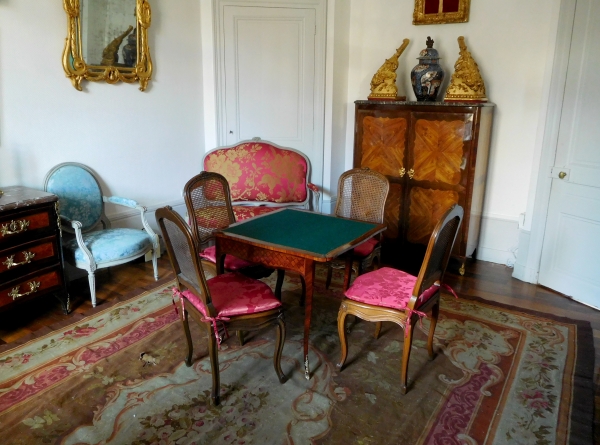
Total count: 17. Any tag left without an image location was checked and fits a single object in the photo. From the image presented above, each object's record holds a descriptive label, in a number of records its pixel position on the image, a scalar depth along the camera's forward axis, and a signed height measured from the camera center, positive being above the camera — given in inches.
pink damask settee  161.9 -21.4
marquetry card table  90.0 -26.0
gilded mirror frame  129.1 +13.8
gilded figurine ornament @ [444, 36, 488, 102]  142.3 +9.7
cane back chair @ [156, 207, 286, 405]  80.4 -35.1
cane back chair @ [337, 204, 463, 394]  84.4 -34.8
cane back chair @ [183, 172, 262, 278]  112.3 -25.1
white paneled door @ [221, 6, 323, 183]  167.2 +12.3
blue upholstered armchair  124.6 -35.4
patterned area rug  80.3 -53.5
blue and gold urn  148.3 +12.5
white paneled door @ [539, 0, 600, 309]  125.4 -16.5
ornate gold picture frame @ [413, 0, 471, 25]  152.5 +33.7
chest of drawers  106.5 -33.0
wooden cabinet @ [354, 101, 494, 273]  140.9 -15.3
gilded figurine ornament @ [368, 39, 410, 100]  155.3 +10.7
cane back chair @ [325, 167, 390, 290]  117.4 -23.6
